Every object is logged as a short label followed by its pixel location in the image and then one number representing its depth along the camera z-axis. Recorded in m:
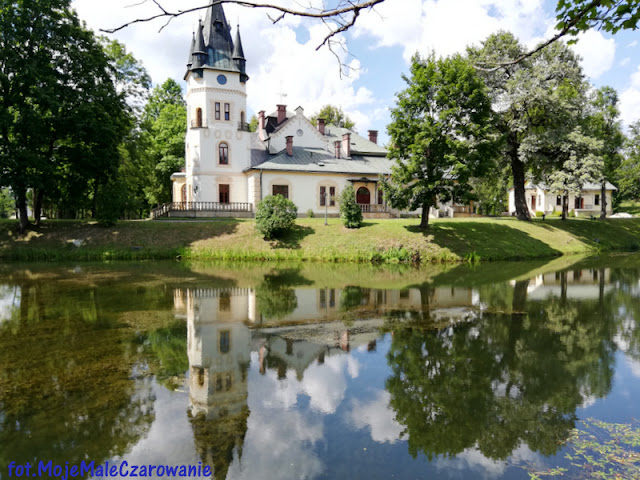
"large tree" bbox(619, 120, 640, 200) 43.41
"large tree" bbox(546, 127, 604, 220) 31.34
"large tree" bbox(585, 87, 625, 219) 48.40
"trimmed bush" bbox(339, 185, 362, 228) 29.61
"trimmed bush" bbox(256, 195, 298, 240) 27.95
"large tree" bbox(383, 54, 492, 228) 25.98
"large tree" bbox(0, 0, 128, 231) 25.70
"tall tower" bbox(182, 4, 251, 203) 36.47
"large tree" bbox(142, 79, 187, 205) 44.78
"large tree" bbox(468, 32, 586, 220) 30.73
